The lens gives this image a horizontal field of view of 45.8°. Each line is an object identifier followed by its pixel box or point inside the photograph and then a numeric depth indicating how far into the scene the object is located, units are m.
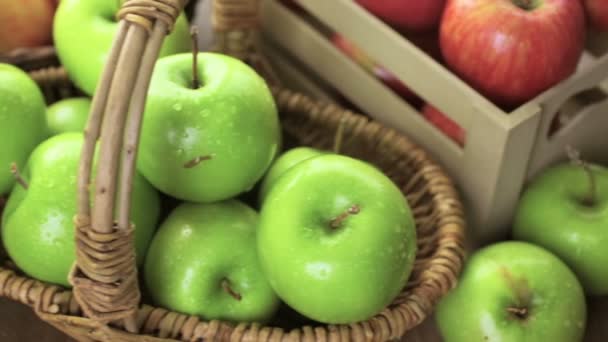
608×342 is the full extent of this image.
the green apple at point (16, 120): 0.64
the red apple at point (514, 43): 0.68
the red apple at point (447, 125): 0.76
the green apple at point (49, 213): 0.60
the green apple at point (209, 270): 0.60
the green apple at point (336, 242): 0.56
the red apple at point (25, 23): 0.79
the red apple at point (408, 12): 0.78
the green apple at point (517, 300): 0.64
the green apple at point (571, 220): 0.70
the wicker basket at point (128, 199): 0.47
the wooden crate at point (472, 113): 0.68
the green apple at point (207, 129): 0.59
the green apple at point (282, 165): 0.70
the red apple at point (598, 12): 0.75
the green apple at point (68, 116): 0.73
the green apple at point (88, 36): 0.71
